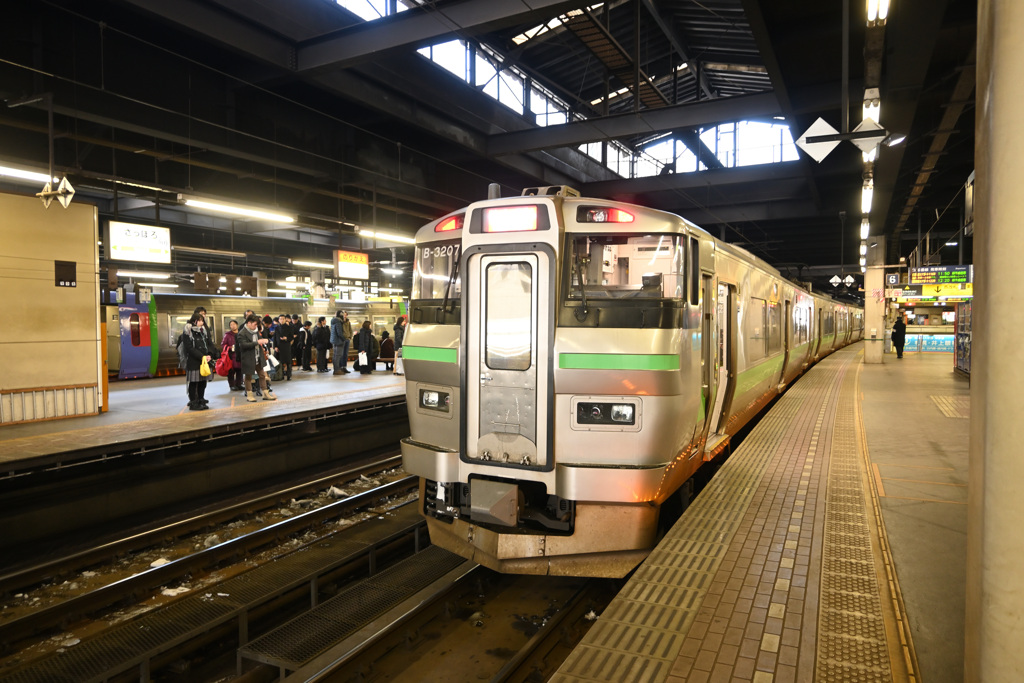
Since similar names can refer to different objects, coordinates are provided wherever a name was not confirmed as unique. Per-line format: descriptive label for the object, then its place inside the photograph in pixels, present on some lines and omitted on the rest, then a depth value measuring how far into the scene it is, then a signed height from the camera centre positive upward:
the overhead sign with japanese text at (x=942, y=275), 22.69 +1.46
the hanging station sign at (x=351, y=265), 16.42 +1.37
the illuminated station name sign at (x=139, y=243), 11.98 +1.44
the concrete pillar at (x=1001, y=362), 2.15 -0.16
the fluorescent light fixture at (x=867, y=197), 12.73 +2.48
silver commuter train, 4.88 -0.50
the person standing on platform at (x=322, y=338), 19.39 -0.62
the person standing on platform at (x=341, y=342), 19.16 -0.73
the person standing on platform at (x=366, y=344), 19.30 -0.80
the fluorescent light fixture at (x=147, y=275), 22.02 +1.62
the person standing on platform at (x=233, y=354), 13.83 -0.81
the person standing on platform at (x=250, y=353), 13.04 -0.71
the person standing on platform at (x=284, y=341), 17.44 -0.63
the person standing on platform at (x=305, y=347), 20.41 -0.94
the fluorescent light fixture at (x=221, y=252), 17.49 +1.88
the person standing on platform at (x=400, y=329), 19.50 -0.36
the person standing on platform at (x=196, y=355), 11.49 -0.67
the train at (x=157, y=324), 17.75 -0.18
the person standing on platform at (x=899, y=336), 28.20 -0.88
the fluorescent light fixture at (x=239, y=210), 11.13 +2.01
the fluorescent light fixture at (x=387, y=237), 15.16 +1.98
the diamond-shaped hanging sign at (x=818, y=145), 8.72 +2.38
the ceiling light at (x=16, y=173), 8.93 +2.08
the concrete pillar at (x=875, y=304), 24.66 +0.47
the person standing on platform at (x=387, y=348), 21.03 -1.00
